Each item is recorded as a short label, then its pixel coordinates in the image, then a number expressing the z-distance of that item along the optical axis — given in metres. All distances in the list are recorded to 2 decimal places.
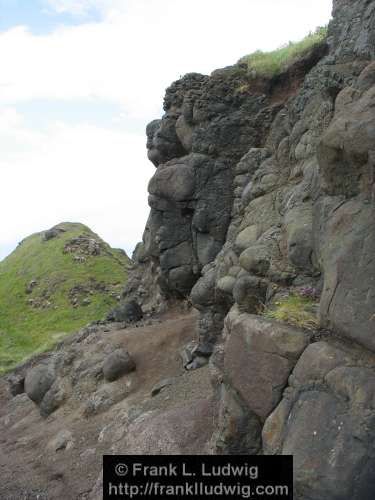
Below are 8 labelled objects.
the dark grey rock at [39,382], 24.77
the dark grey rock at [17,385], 28.80
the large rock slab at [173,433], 13.50
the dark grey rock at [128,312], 29.06
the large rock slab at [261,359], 9.45
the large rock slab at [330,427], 7.54
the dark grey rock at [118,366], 21.84
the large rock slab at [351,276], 8.52
